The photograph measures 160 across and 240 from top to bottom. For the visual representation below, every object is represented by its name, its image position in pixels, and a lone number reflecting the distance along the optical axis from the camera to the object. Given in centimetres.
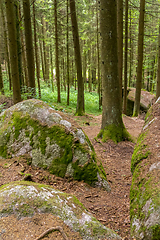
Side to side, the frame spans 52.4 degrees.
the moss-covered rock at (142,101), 1588
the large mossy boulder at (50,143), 351
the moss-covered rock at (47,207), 192
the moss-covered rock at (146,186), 178
